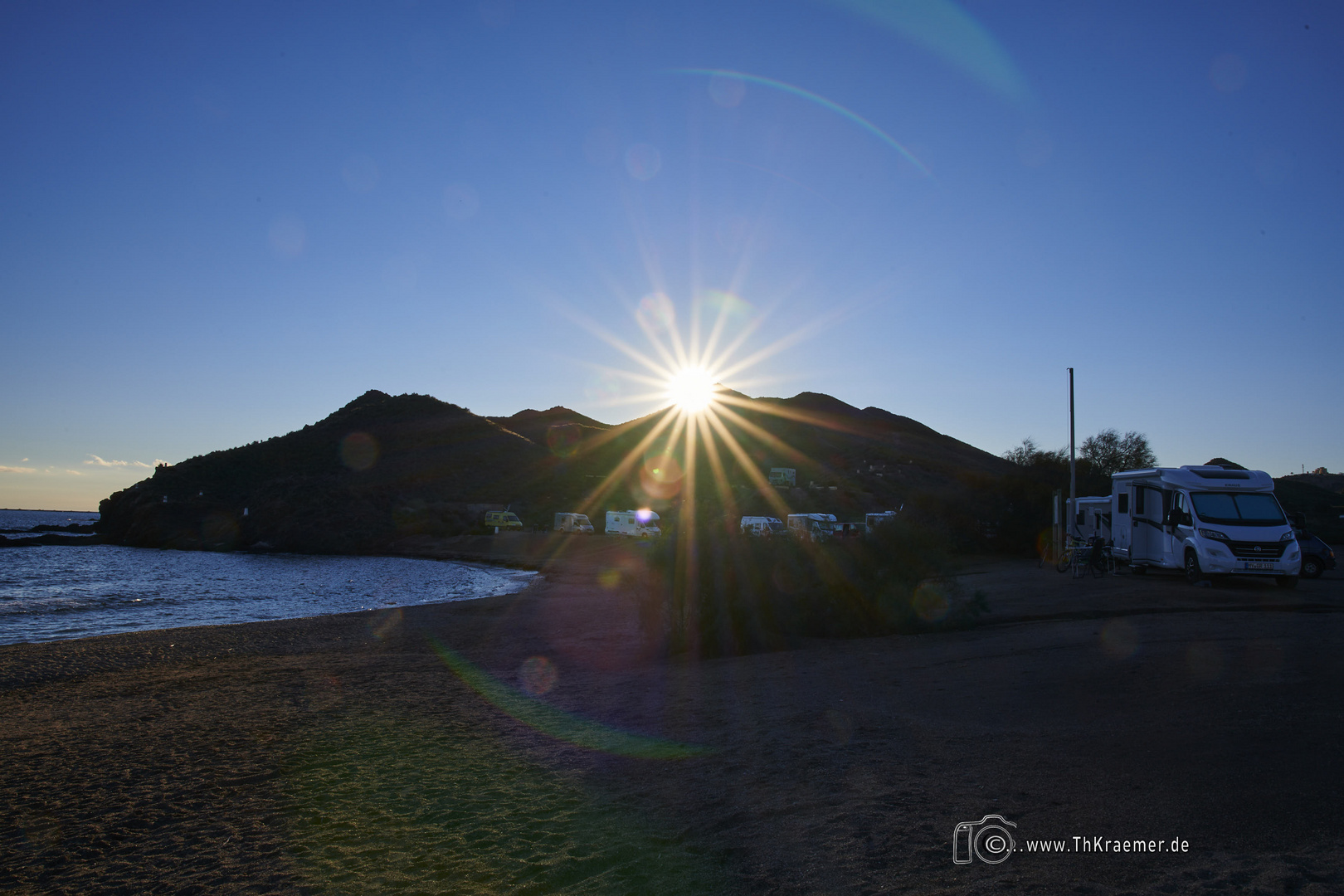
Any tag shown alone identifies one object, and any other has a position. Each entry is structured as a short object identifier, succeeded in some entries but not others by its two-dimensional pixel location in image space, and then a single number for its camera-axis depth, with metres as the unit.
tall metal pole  27.25
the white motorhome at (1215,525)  16.95
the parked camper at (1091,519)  23.61
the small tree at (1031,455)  47.75
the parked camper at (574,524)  54.62
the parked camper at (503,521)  59.47
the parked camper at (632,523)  50.49
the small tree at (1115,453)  53.34
